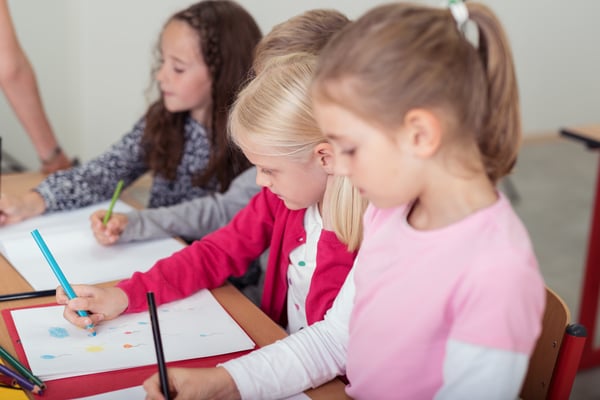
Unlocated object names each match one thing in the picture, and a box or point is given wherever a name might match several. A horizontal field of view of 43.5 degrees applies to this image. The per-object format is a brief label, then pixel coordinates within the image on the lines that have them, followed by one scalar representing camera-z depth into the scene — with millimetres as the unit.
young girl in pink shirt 727
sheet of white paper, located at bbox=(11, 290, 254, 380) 961
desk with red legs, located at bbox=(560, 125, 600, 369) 2256
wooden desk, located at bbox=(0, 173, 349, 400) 962
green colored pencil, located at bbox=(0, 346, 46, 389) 898
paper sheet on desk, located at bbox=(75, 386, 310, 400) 893
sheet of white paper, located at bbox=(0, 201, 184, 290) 1252
